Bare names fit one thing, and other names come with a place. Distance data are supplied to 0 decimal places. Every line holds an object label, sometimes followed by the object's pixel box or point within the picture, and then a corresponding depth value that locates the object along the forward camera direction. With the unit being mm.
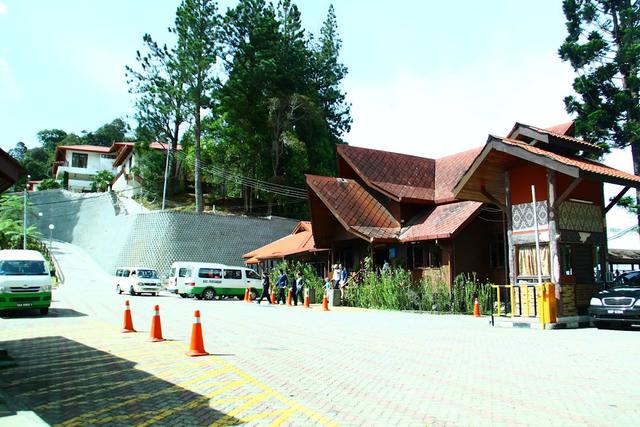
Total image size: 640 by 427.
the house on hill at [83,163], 84006
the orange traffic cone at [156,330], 12906
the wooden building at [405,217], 26422
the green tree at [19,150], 111950
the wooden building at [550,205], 17641
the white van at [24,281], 18547
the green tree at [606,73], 34312
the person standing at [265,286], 29869
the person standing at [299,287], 29766
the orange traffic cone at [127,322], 14972
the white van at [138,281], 35094
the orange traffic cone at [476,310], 21359
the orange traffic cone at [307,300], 26359
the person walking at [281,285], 30062
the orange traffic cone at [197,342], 10688
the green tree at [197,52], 48625
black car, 15211
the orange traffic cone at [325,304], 24656
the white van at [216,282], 33031
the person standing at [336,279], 29734
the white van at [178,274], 33875
